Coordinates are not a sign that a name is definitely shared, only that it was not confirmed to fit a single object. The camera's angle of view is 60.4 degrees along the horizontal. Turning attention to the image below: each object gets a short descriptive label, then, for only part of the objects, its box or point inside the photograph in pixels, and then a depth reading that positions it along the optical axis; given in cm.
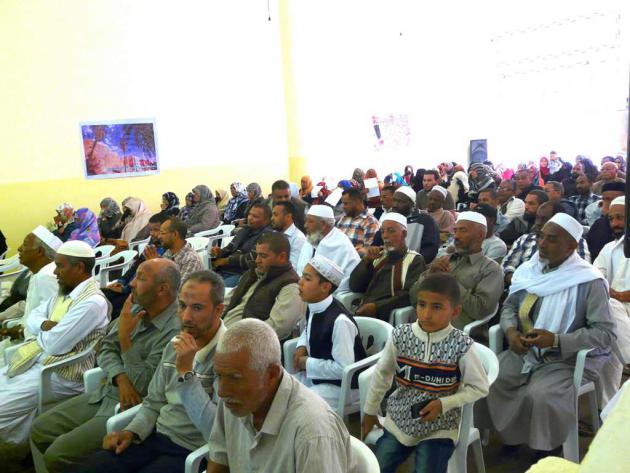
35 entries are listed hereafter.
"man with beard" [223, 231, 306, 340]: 322
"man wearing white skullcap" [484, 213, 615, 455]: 270
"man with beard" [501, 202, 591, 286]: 405
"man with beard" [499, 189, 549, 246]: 525
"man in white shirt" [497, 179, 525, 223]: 622
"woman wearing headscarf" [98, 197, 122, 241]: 864
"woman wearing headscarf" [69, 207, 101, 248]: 735
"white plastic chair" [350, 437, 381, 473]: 166
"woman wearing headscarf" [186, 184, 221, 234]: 822
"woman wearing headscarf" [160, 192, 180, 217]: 952
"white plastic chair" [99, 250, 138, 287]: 582
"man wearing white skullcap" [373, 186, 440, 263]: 496
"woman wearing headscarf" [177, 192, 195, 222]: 885
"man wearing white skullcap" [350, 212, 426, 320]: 381
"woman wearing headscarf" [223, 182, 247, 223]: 924
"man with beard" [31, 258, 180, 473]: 268
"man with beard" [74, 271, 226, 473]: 218
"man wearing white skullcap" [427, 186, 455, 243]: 593
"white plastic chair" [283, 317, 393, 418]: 265
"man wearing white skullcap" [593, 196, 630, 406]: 297
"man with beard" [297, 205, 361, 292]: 456
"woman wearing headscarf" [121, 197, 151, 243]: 834
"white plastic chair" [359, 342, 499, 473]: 228
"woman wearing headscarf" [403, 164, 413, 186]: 1288
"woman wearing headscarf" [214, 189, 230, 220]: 1041
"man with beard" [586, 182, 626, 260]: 461
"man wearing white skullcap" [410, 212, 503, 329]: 338
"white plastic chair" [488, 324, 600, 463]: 271
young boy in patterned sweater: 216
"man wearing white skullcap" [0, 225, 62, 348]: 378
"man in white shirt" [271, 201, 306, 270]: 506
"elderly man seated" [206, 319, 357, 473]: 152
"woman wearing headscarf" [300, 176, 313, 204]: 1036
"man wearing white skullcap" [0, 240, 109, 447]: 313
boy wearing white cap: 269
